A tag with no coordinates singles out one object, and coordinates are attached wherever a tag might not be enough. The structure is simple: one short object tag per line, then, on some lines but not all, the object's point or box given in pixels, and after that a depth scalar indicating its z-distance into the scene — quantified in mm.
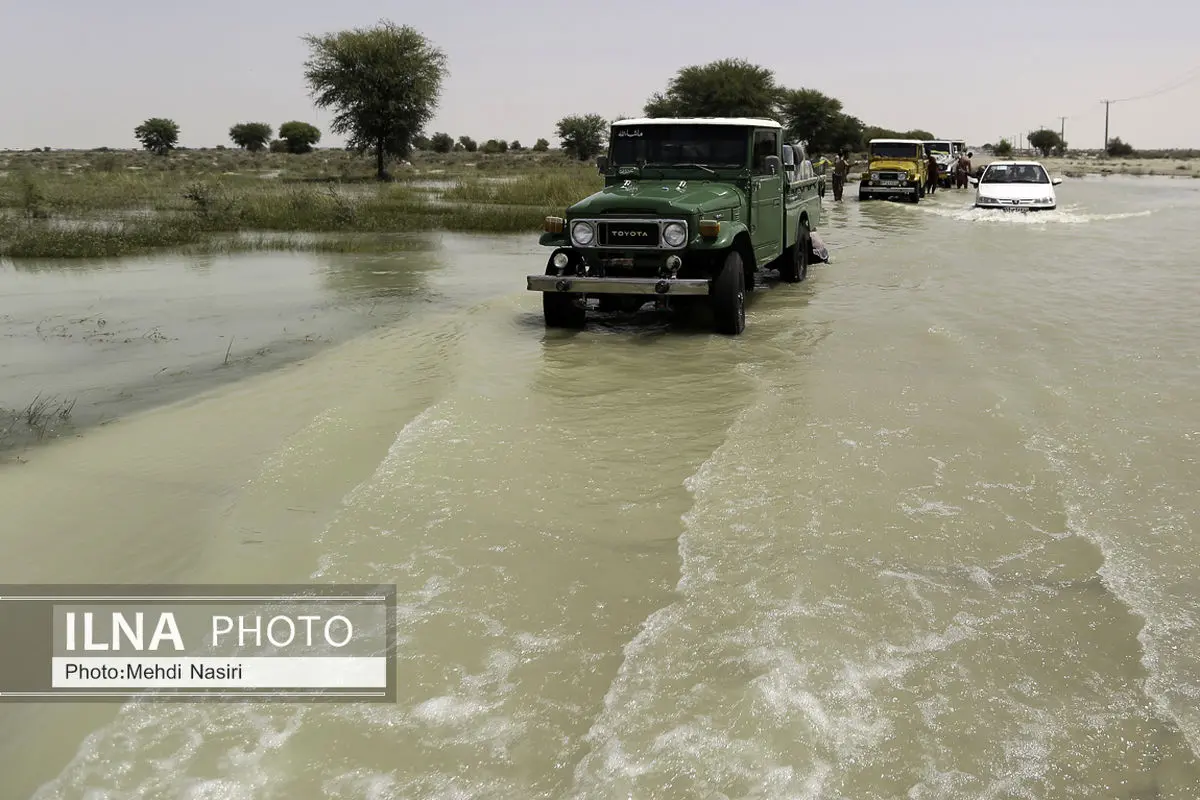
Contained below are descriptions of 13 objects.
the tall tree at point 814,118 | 63656
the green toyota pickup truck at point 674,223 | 9352
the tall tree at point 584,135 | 77688
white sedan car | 23578
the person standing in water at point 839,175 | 30969
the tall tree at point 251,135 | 94438
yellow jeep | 30922
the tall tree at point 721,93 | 54781
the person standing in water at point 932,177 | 34134
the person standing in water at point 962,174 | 38719
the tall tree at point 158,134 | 91125
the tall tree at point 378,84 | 44094
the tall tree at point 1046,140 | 116000
